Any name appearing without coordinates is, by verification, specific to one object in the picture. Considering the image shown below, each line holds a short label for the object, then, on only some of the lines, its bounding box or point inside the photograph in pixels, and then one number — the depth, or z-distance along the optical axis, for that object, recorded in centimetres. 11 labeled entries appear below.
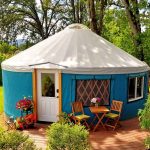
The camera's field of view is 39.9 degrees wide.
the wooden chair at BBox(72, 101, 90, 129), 589
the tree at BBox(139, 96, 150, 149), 410
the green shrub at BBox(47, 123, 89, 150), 358
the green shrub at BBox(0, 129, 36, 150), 345
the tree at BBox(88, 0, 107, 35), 1080
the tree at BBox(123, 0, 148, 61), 1012
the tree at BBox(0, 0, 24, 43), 1925
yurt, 629
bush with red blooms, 623
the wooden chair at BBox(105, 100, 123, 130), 601
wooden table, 594
